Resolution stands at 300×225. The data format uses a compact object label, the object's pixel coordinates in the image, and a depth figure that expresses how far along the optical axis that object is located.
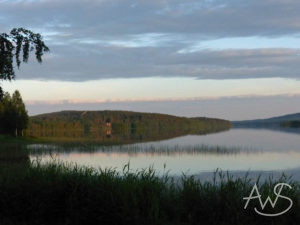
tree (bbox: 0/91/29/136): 92.94
